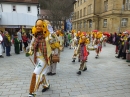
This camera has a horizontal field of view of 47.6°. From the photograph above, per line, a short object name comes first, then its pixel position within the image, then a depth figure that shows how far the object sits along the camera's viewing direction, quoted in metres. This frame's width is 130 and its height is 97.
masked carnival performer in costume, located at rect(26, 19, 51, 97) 3.78
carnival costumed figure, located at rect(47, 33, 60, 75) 4.99
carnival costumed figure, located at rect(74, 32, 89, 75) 6.03
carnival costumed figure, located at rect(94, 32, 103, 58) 9.61
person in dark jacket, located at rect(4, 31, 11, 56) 10.40
